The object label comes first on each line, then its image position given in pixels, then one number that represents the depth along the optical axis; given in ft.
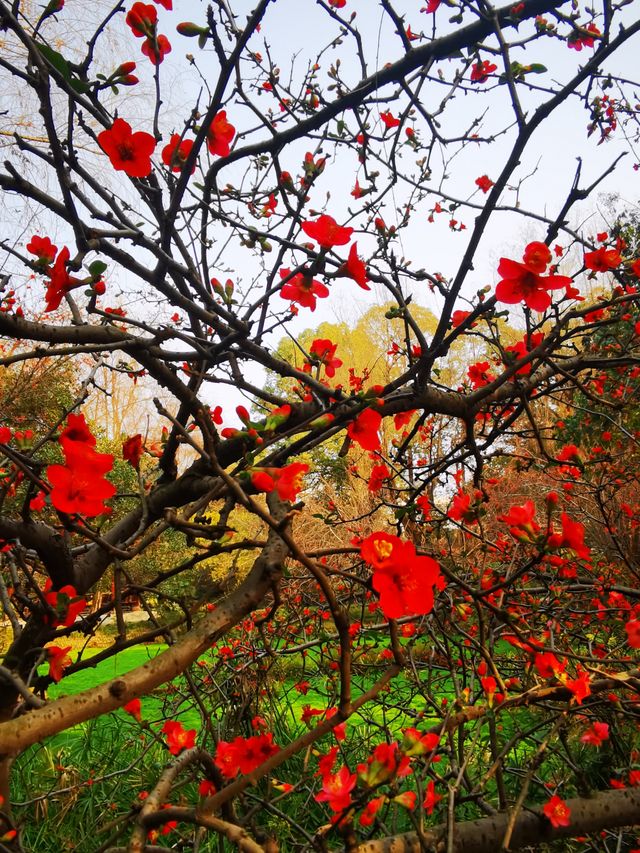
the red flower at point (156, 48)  1.51
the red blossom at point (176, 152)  1.61
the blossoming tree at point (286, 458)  0.99
